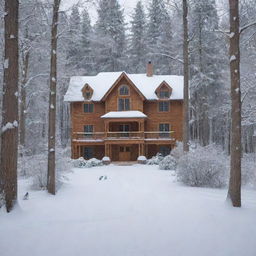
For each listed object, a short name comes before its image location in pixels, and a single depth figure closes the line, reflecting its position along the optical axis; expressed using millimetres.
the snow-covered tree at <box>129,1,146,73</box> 36875
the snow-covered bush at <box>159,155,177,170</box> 18156
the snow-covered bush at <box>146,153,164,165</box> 22734
